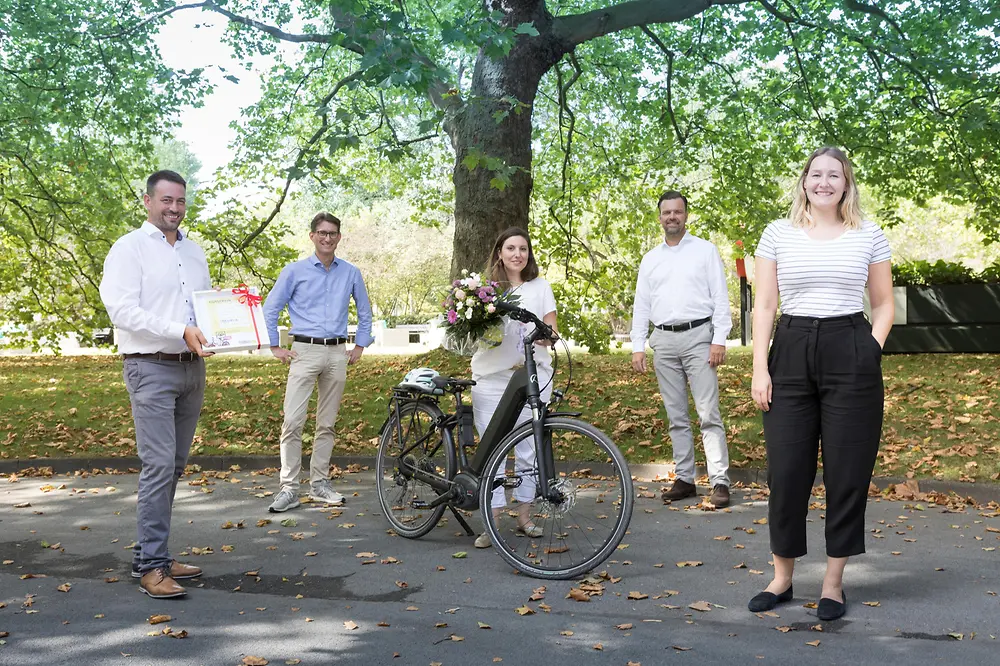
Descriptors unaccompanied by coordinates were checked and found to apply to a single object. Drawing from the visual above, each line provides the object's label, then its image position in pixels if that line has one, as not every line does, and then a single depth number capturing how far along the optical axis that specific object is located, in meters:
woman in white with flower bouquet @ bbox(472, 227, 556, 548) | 6.59
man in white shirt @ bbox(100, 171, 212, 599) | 5.50
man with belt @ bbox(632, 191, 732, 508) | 8.04
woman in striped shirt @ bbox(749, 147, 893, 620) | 4.84
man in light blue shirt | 8.22
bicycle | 5.77
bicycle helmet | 6.95
